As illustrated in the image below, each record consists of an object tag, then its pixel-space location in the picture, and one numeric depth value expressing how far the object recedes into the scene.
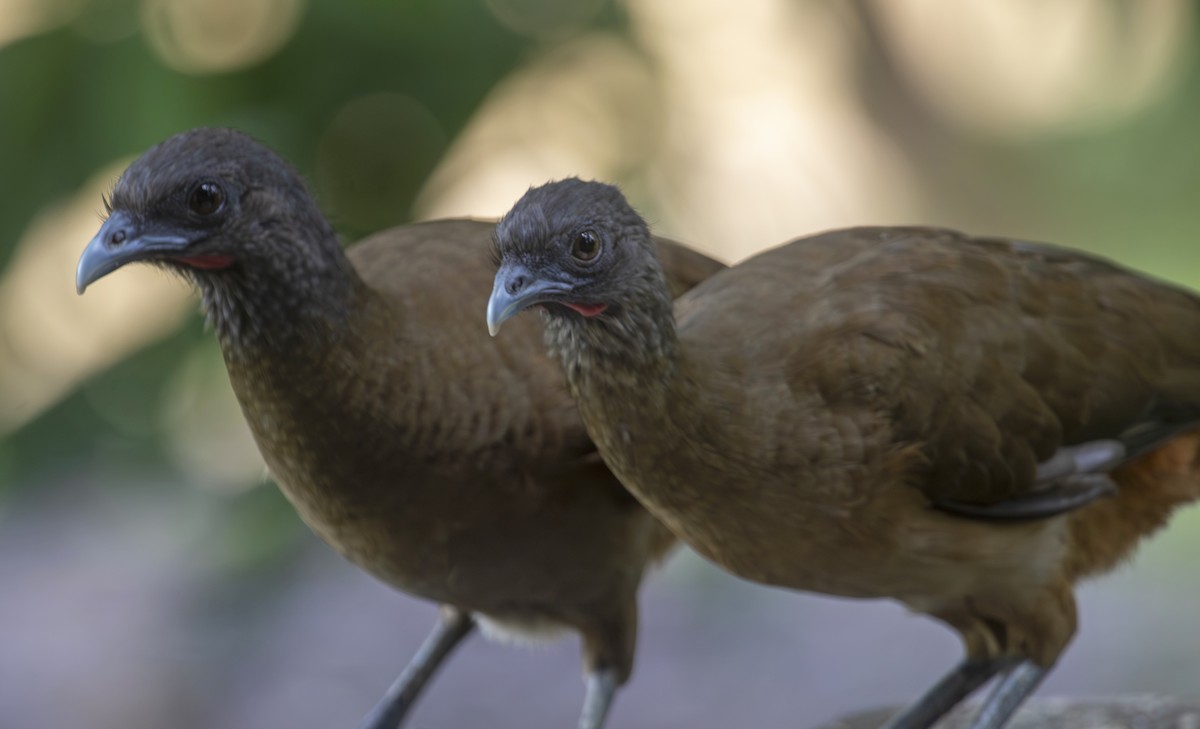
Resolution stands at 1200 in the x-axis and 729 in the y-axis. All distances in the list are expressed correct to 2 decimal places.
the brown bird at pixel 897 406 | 5.45
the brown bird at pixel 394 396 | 5.52
